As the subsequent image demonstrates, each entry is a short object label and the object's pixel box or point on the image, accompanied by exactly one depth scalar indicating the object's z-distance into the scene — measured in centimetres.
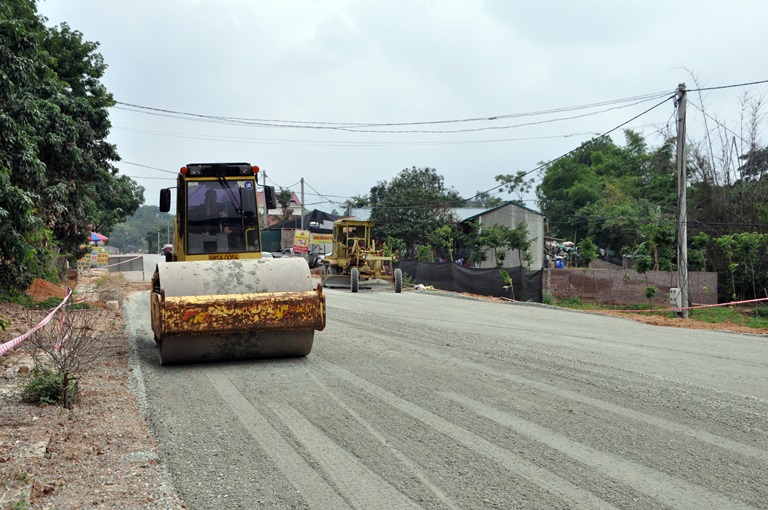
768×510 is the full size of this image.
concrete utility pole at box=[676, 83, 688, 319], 2028
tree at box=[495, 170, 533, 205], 7910
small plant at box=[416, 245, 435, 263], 4344
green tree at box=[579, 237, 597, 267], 3525
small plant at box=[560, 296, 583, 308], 2577
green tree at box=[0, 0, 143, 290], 1330
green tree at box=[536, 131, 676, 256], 5066
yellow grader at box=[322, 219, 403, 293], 2958
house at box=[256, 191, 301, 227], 8444
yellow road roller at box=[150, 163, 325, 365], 877
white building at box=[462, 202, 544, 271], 4706
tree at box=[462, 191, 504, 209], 7306
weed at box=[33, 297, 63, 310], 1834
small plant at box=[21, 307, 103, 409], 703
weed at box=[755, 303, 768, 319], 2334
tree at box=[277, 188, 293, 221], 7862
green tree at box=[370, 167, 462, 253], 4853
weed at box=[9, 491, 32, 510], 423
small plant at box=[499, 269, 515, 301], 2680
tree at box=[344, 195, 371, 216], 5924
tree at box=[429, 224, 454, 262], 4042
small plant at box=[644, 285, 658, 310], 2403
